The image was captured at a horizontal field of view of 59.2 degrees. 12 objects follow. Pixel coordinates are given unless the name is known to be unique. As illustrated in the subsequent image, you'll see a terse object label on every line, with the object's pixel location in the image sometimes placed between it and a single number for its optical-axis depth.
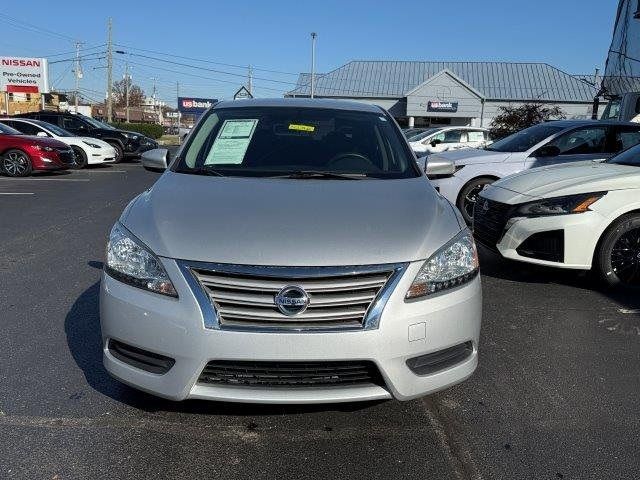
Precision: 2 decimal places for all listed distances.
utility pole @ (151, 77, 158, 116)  107.74
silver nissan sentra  2.37
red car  14.19
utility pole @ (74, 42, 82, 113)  58.45
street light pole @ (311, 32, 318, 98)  43.66
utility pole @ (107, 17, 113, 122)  46.22
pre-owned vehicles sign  38.22
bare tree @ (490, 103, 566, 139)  27.08
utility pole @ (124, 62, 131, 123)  73.01
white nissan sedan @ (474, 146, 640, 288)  4.95
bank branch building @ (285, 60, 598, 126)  45.97
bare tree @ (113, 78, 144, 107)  97.25
